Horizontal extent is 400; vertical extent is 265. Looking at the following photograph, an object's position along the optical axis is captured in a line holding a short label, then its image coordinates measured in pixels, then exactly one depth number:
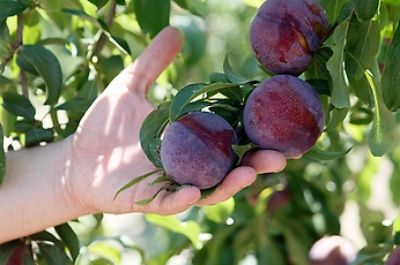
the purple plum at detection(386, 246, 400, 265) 1.18
